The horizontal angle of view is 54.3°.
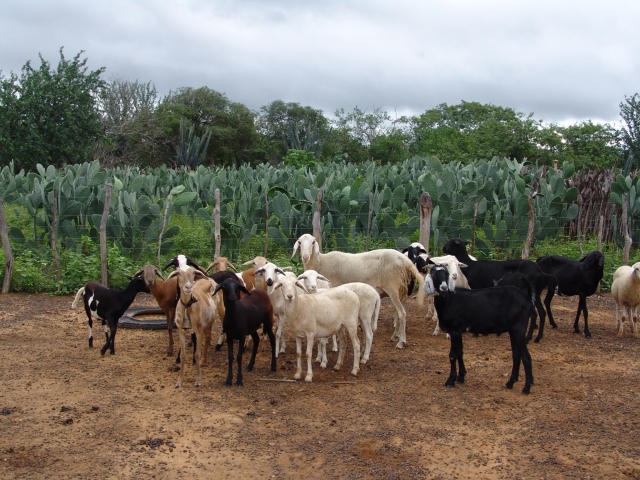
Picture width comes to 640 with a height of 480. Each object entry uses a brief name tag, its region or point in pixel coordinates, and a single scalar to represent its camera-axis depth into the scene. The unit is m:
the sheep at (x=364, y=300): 8.26
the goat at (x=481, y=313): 7.34
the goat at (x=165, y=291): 8.39
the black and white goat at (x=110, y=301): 8.52
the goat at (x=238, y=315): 7.48
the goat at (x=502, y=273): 9.25
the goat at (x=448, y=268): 8.25
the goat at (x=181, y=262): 8.52
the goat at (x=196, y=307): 7.48
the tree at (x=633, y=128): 29.20
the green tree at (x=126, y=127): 45.91
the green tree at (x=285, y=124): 57.46
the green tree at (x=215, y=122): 51.31
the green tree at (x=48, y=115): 31.56
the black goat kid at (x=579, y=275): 9.83
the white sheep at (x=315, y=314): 7.68
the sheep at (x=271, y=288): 7.82
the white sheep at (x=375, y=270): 9.64
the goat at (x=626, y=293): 9.44
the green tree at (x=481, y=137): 40.03
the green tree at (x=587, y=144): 39.19
